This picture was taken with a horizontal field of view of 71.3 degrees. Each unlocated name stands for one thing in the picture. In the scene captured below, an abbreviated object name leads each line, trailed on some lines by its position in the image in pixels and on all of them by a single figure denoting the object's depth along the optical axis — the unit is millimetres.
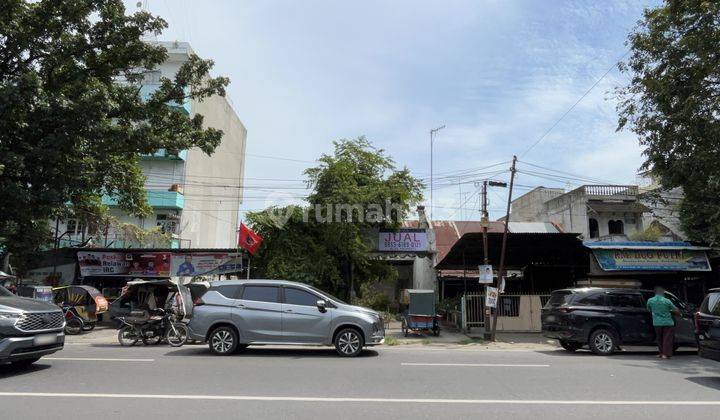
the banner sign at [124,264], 22344
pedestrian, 12273
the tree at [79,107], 13922
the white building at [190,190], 31219
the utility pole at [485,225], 17109
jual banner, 22719
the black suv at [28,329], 8336
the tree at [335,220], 20781
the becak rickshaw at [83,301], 18336
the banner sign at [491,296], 16828
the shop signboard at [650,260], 19516
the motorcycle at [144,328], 14102
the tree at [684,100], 14914
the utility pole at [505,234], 17531
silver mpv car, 11445
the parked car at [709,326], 8930
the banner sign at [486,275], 17188
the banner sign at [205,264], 22203
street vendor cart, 17500
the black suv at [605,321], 12992
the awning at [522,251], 18953
